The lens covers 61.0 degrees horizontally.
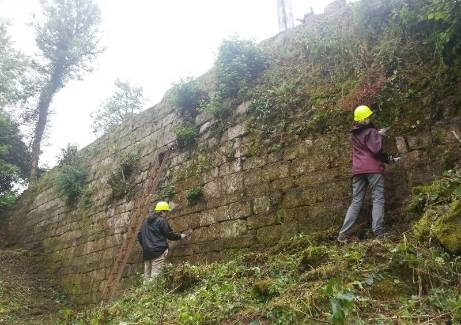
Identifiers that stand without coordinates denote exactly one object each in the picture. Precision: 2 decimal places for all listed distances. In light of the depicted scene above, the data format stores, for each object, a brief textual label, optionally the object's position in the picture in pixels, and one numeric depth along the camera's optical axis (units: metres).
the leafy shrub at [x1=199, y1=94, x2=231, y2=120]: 6.96
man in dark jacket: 6.48
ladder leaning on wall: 7.52
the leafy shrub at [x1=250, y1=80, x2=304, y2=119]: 6.01
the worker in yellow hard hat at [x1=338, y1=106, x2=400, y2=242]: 4.39
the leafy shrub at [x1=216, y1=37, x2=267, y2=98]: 6.93
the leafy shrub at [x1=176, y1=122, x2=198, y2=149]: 7.50
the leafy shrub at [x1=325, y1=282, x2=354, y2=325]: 2.11
